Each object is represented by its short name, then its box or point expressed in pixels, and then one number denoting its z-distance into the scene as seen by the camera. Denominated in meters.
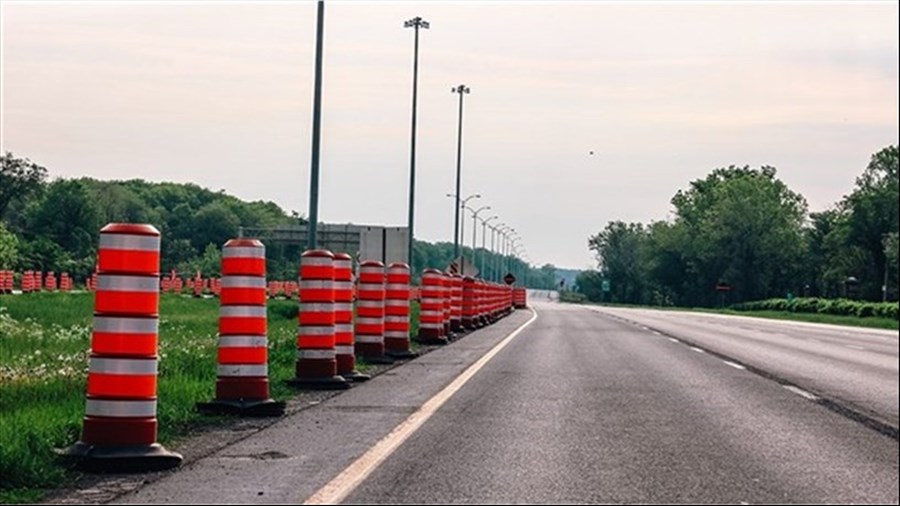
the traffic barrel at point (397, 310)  22.47
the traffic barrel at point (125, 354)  9.41
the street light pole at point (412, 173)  50.28
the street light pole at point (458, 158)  74.31
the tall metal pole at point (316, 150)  24.03
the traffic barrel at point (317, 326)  15.81
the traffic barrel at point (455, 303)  34.25
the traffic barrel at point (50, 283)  89.12
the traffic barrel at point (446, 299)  30.26
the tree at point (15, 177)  154.75
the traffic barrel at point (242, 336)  12.54
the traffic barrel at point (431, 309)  28.17
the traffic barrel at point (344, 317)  17.09
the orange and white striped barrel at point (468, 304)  38.28
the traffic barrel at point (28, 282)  77.20
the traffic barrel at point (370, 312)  20.50
